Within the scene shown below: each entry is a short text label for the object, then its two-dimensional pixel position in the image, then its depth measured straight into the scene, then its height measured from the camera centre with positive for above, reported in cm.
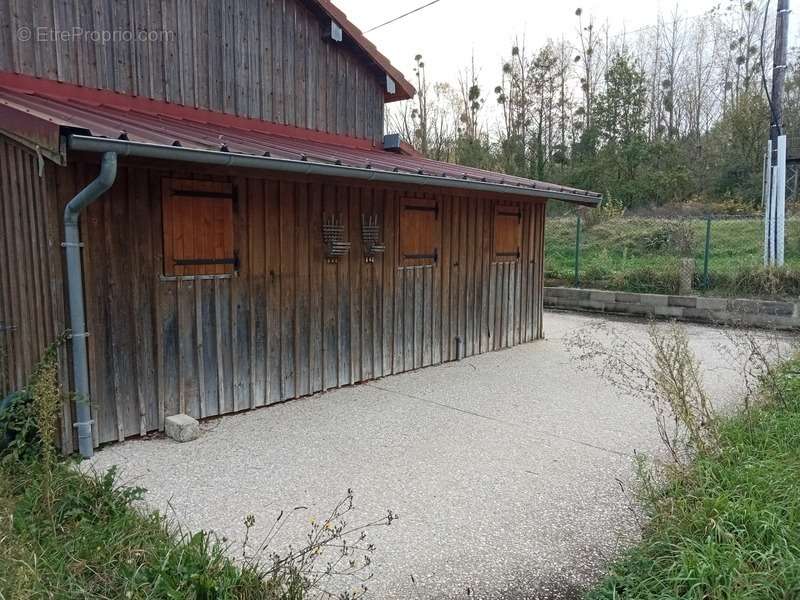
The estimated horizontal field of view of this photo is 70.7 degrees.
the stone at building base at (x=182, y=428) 402 -121
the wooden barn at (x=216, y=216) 364 +36
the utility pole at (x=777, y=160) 1037 +183
